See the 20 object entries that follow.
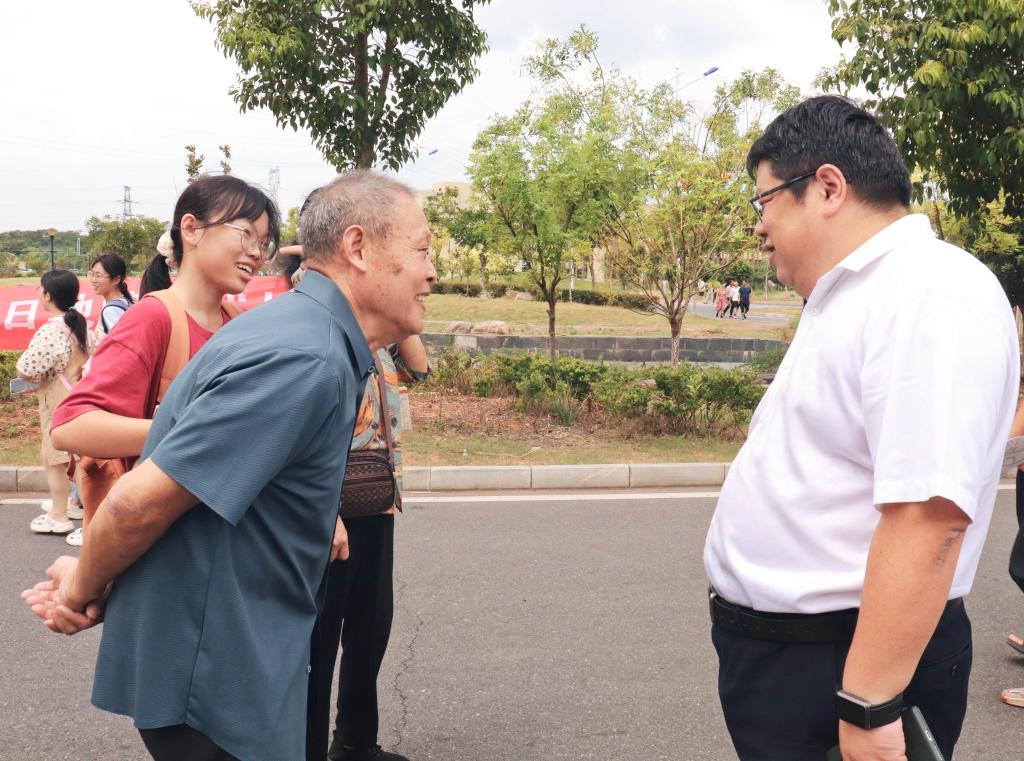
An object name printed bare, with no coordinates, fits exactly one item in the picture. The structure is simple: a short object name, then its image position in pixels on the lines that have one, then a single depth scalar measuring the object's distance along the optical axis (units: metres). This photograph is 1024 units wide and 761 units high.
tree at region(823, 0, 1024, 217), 7.66
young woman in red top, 2.17
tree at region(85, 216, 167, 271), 30.76
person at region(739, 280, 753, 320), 33.28
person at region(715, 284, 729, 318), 33.59
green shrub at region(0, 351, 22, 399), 10.23
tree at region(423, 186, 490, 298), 11.34
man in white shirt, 1.44
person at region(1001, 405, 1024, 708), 3.65
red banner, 9.97
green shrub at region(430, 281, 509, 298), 33.28
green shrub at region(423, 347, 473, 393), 10.52
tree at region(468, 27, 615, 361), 10.75
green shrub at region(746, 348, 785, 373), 15.28
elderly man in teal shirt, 1.52
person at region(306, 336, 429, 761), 2.80
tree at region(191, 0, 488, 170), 8.50
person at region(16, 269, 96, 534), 5.88
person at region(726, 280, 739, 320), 33.00
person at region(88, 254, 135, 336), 5.81
